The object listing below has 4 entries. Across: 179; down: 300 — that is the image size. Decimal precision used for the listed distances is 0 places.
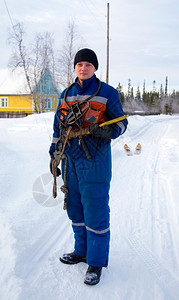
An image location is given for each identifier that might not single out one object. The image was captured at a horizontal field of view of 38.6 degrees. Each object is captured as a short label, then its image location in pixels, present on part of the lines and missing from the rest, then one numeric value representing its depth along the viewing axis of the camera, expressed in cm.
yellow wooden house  2892
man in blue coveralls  232
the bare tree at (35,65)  2278
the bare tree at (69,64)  2013
